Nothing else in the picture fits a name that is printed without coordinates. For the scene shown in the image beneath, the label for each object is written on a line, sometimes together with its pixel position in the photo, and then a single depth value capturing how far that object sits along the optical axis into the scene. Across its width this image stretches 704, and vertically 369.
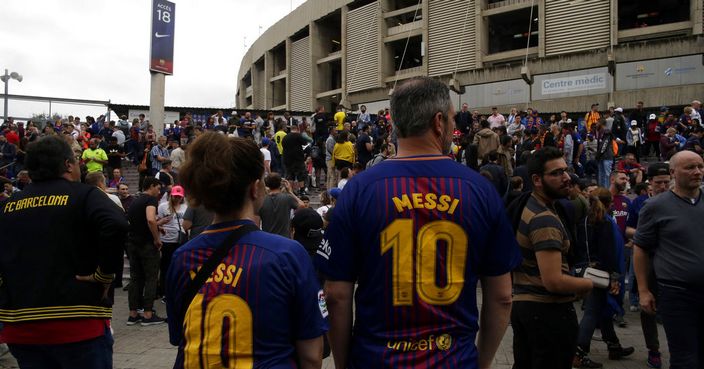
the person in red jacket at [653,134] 17.91
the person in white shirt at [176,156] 13.04
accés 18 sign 21.55
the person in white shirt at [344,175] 11.07
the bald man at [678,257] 3.79
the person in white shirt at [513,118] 18.41
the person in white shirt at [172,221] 8.28
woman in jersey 1.90
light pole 22.30
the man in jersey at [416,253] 2.09
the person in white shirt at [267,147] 13.69
